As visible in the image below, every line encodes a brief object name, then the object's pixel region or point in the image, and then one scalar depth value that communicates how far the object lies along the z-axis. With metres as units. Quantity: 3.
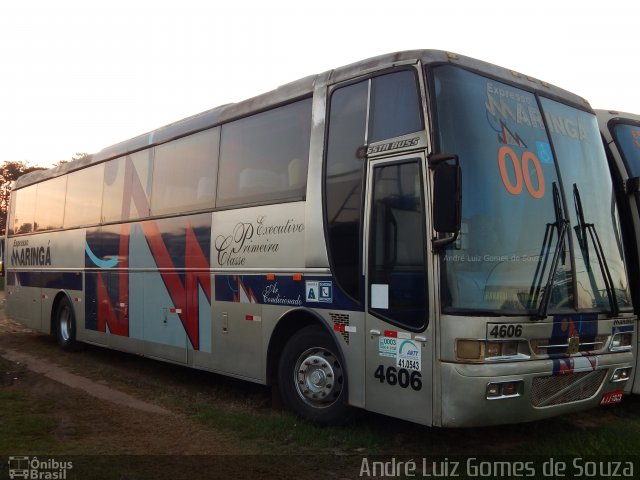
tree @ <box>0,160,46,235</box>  58.04
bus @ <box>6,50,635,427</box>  5.26
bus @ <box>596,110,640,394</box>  7.03
